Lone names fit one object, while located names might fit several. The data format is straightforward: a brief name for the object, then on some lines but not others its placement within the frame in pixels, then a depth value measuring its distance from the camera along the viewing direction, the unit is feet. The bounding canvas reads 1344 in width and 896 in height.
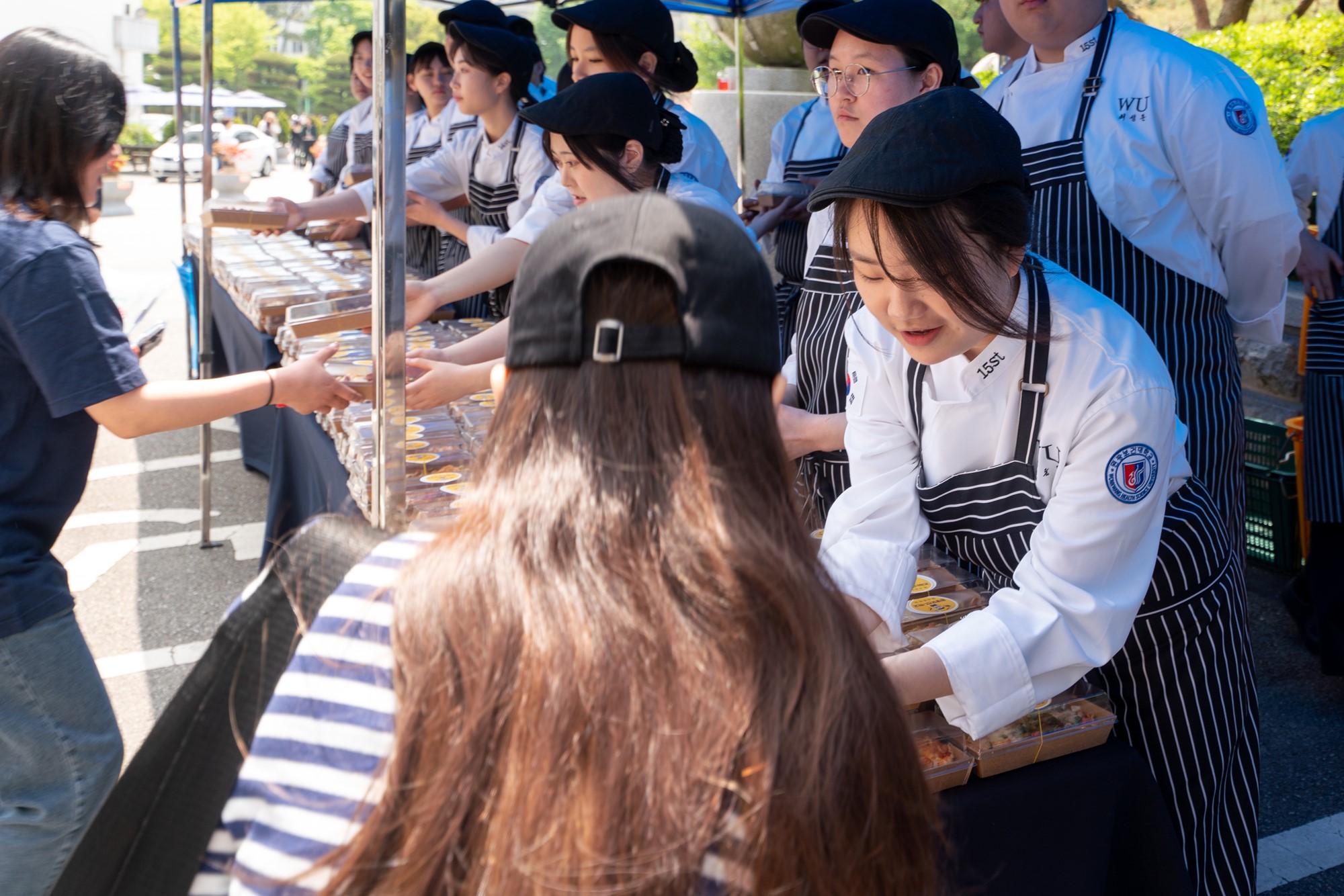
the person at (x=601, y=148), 7.61
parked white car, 82.79
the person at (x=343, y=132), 20.86
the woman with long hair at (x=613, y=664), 2.20
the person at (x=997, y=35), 11.04
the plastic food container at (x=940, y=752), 4.04
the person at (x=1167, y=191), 7.02
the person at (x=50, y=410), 5.23
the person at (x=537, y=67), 12.60
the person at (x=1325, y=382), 9.82
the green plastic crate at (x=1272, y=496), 11.91
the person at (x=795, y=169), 10.78
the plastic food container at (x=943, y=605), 4.86
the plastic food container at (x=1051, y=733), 4.21
